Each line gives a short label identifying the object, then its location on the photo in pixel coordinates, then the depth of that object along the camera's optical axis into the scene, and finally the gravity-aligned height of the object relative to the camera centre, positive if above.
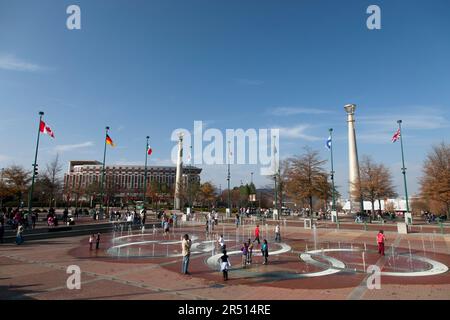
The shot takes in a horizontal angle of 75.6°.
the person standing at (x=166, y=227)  30.36 -2.60
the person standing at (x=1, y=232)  20.98 -2.23
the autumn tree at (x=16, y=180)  40.25 +3.12
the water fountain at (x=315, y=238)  21.15 -3.02
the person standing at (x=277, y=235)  23.32 -2.54
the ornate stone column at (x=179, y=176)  70.47 +6.66
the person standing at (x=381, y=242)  17.14 -2.23
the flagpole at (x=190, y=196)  66.54 +1.55
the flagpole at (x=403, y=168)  39.22 +4.88
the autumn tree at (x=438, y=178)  34.38 +3.27
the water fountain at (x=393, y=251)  15.99 -3.00
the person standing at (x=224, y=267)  11.23 -2.46
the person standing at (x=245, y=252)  14.01 -2.37
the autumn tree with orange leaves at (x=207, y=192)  77.19 +3.04
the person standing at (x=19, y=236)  20.66 -2.44
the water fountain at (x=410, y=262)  13.97 -2.99
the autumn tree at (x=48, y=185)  53.88 +3.20
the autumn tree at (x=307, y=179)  37.12 +3.25
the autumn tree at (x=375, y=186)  45.62 +2.88
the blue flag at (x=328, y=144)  40.62 +8.28
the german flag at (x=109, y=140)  40.97 +8.63
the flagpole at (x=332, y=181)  41.05 +3.23
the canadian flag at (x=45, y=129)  30.66 +7.73
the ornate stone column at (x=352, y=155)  52.56 +8.93
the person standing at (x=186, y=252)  12.34 -2.09
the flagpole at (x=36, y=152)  30.60 +5.20
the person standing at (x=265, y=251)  14.73 -2.41
